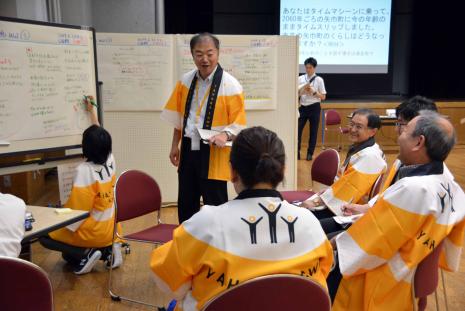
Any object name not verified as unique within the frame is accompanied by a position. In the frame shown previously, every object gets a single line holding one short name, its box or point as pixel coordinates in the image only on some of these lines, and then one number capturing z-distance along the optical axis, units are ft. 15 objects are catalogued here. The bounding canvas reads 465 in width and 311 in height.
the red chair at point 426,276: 5.65
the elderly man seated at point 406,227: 5.52
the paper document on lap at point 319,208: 8.87
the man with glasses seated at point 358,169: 8.46
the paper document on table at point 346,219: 7.33
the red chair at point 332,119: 23.63
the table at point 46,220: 5.85
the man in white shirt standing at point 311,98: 21.98
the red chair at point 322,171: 10.49
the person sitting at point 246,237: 3.98
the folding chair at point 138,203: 8.01
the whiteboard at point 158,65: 13.46
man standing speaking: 8.73
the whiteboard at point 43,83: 8.44
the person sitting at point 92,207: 8.91
